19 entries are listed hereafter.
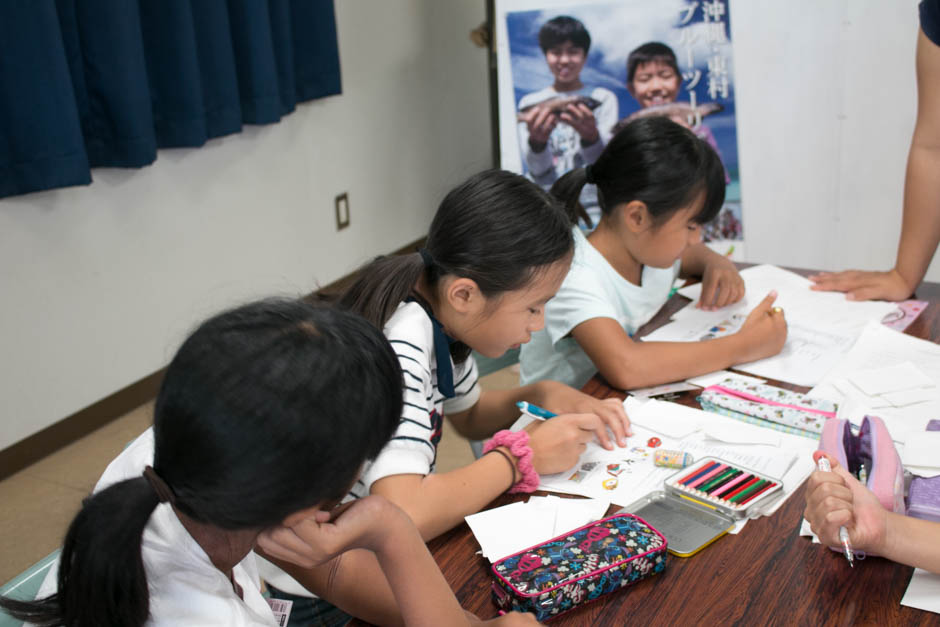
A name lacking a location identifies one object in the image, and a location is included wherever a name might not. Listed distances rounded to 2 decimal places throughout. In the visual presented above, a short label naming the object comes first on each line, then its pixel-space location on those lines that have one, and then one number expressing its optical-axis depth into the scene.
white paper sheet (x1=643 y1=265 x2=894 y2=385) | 1.45
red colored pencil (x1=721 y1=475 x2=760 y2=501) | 1.03
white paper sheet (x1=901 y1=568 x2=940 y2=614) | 0.85
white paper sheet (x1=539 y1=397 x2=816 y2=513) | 1.10
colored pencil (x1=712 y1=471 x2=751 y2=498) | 1.04
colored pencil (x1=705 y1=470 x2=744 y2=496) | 1.05
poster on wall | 2.49
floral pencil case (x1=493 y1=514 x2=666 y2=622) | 0.85
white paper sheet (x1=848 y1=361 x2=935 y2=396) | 1.32
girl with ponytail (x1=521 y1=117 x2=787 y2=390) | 1.44
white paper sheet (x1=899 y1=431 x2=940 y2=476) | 1.08
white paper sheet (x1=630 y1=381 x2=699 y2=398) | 1.38
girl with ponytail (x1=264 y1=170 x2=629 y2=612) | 1.08
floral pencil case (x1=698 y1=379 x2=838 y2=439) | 1.22
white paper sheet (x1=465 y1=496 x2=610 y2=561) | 0.98
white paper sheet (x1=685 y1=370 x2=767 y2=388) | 1.40
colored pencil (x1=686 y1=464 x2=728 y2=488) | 1.06
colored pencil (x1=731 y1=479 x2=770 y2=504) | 1.03
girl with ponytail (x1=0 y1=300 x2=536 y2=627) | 0.70
